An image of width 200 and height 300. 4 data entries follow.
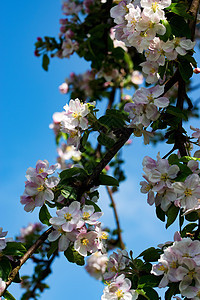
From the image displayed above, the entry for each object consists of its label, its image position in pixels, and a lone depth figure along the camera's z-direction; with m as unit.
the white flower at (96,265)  2.27
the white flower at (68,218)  1.11
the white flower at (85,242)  1.11
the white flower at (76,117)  1.18
